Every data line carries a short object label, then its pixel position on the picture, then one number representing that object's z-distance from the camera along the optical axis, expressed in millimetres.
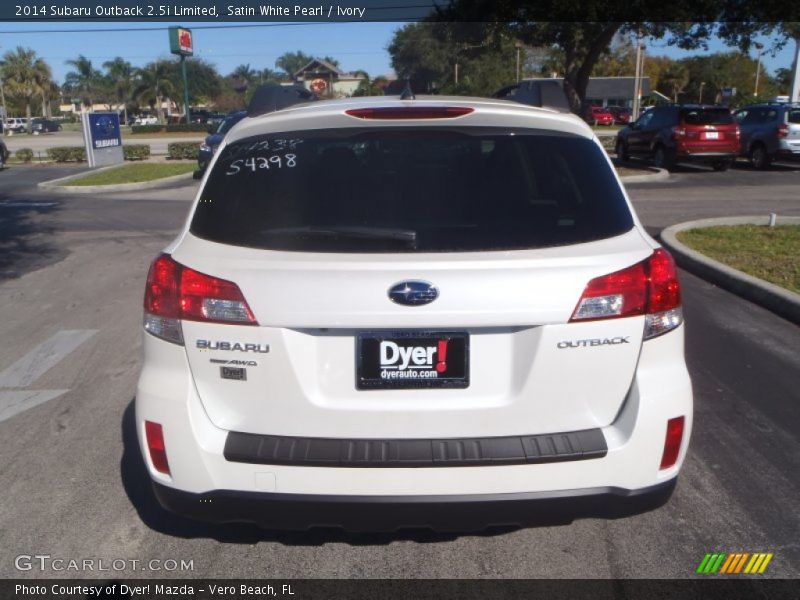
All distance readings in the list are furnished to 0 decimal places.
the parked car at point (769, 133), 20312
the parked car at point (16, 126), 76062
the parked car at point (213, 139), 17020
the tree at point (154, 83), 85938
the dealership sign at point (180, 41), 51031
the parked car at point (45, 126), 73312
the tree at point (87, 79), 94812
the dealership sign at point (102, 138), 25000
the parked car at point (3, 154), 27262
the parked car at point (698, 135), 19922
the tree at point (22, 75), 84562
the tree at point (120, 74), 88625
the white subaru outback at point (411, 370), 2535
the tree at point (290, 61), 155000
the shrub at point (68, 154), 28984
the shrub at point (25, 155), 29547
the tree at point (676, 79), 79125
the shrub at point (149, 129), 61688
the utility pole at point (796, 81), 28981
